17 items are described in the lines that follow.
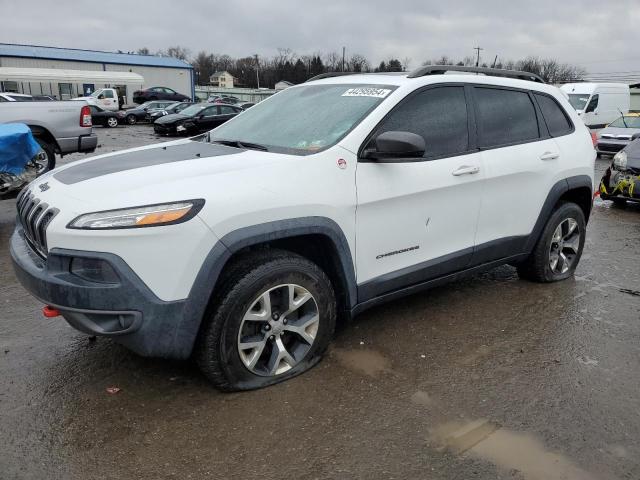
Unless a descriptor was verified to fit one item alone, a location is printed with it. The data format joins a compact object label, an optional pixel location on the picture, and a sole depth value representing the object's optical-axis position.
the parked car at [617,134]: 15.76
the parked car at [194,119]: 22.36
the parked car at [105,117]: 28.10
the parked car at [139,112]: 31.59
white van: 21.17
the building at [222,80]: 103.32
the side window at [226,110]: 23.19
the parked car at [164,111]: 29.27
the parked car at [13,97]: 19.44
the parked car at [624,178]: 8.34
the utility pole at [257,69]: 90.07
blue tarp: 6.20
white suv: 2.59
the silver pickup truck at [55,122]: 8.39
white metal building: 42.00
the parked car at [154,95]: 41.78
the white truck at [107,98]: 33.44
